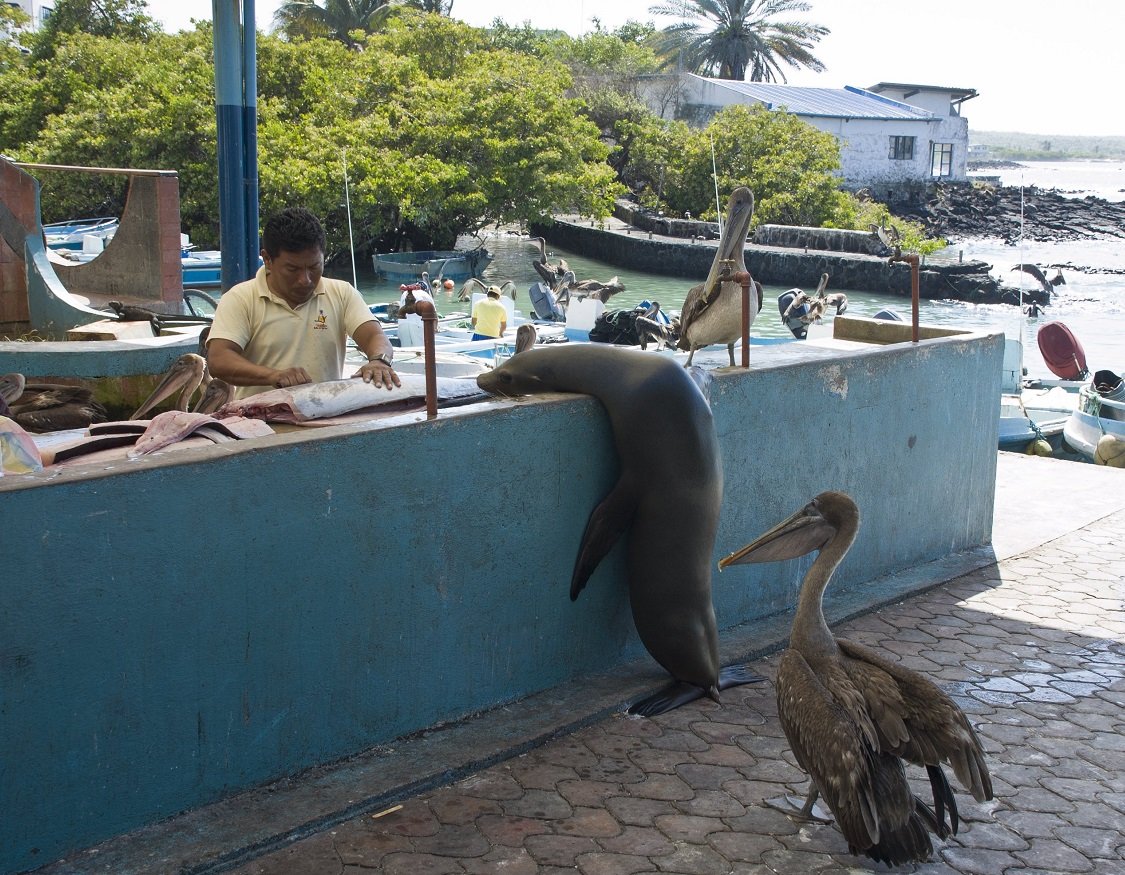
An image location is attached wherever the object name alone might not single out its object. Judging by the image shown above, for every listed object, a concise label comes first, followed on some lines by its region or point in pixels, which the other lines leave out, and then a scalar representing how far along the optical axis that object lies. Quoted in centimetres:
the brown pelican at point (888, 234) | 4447
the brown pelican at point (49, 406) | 626
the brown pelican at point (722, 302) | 646
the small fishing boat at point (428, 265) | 3888
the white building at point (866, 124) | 6053
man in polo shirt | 521
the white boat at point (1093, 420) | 1505
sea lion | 502
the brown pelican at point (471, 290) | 2509
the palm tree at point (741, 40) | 7212
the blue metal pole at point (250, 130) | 921
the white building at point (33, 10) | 6079
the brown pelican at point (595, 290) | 2414
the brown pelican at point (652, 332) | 1731
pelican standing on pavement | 368
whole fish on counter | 489
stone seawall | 4100
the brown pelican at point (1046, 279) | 4103
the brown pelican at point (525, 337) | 1028
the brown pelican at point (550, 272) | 2950
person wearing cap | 1866
